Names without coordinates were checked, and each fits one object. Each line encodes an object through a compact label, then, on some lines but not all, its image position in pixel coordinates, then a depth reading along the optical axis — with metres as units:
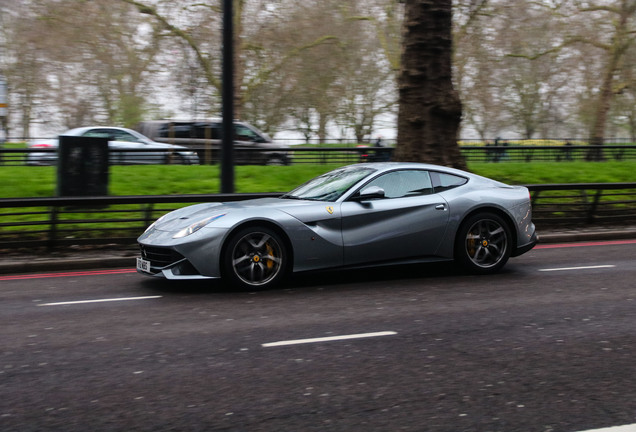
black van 21.72
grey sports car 7.42
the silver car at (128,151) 18.78
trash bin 12.32
